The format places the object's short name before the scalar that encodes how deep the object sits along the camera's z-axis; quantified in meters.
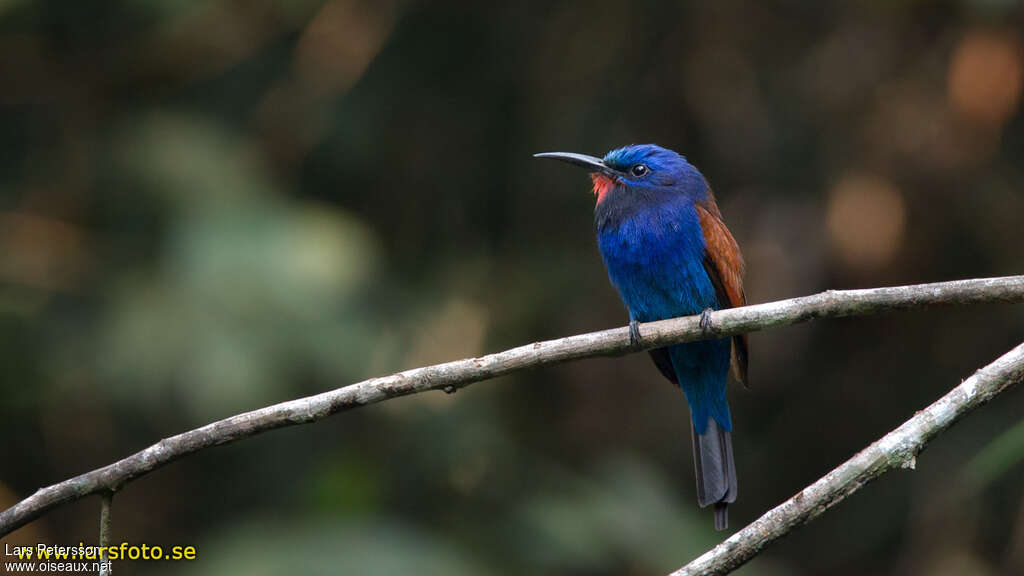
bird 7.96
